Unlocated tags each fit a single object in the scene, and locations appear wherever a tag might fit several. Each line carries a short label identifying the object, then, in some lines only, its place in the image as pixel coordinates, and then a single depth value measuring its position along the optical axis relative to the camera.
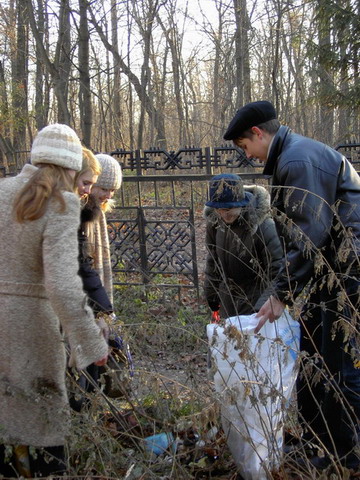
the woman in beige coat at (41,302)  2.12
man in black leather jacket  2.52
